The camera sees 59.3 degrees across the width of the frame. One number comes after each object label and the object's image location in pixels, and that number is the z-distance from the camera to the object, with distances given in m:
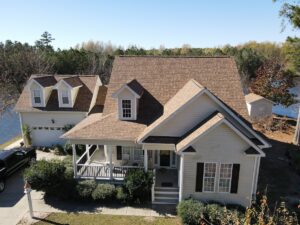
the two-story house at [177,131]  14.65
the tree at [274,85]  36.38
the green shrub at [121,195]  16.14
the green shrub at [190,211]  14.04
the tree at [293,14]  21.45
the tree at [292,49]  23.18
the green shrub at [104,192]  16.19
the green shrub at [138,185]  15.97
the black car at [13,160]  18.02
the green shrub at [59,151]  24.04
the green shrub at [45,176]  16.19
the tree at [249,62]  59.94
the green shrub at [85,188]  16.29
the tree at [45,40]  84.44
